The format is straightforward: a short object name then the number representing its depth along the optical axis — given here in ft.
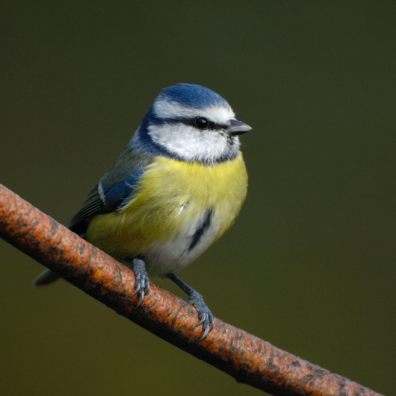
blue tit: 9.38
